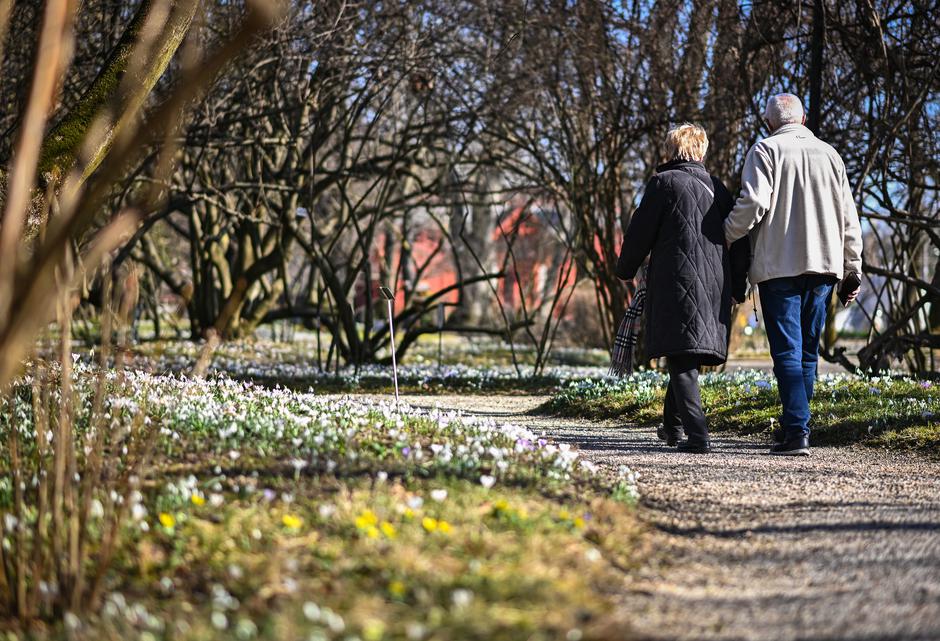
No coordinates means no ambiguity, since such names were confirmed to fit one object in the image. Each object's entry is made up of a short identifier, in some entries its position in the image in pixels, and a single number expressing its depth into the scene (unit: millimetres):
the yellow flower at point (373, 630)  5520
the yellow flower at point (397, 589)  6137
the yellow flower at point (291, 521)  7211
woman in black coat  12562
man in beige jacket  12578
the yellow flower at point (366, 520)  7090
